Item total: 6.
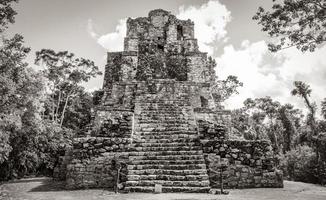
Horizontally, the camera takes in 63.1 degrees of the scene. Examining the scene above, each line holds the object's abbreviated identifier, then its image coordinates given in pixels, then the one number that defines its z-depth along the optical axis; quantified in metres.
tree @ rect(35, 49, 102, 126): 23.77
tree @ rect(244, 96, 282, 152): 32.41
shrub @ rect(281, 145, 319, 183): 13.62
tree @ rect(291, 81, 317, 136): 22.16
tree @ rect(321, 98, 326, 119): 20.54
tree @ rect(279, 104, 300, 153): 30.04
